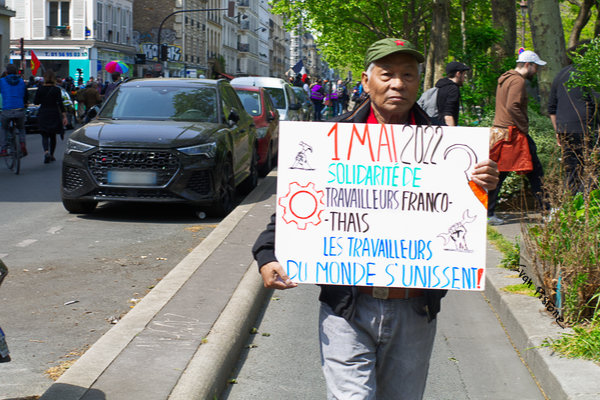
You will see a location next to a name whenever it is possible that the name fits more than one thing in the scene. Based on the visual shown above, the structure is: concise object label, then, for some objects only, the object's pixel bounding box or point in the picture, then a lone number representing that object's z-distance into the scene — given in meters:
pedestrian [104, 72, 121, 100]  19.44
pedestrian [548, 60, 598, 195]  9.46
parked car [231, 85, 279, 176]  16.19
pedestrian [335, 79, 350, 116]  41.78
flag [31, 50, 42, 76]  34.56
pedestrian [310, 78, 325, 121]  34.25
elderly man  3.10
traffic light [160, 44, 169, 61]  41.28
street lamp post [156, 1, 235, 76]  41.50
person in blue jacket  15.59
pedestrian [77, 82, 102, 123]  24.45
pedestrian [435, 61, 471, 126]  11.49
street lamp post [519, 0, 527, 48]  40.28
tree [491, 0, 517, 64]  19.56
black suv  10.32
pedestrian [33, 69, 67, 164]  17.27
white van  21.38
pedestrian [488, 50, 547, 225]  9.70
